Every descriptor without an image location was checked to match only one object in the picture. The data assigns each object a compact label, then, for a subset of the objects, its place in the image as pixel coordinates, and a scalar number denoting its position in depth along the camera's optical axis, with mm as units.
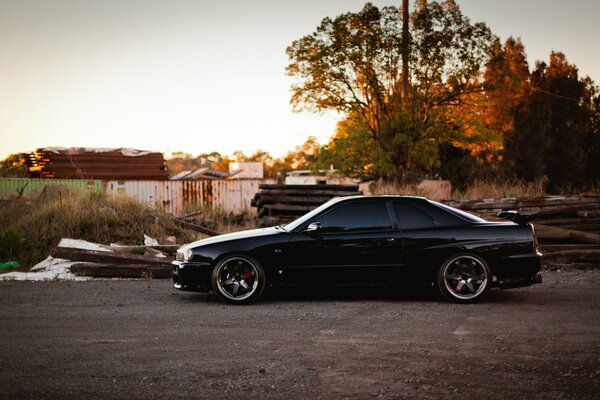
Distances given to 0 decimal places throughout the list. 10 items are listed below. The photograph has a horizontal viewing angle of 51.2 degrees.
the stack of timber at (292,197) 19734
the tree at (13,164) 41962
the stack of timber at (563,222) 12492
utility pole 31578
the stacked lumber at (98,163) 37688
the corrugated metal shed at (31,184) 20156
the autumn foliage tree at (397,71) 31797
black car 8578
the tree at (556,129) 39125
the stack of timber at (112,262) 11898
